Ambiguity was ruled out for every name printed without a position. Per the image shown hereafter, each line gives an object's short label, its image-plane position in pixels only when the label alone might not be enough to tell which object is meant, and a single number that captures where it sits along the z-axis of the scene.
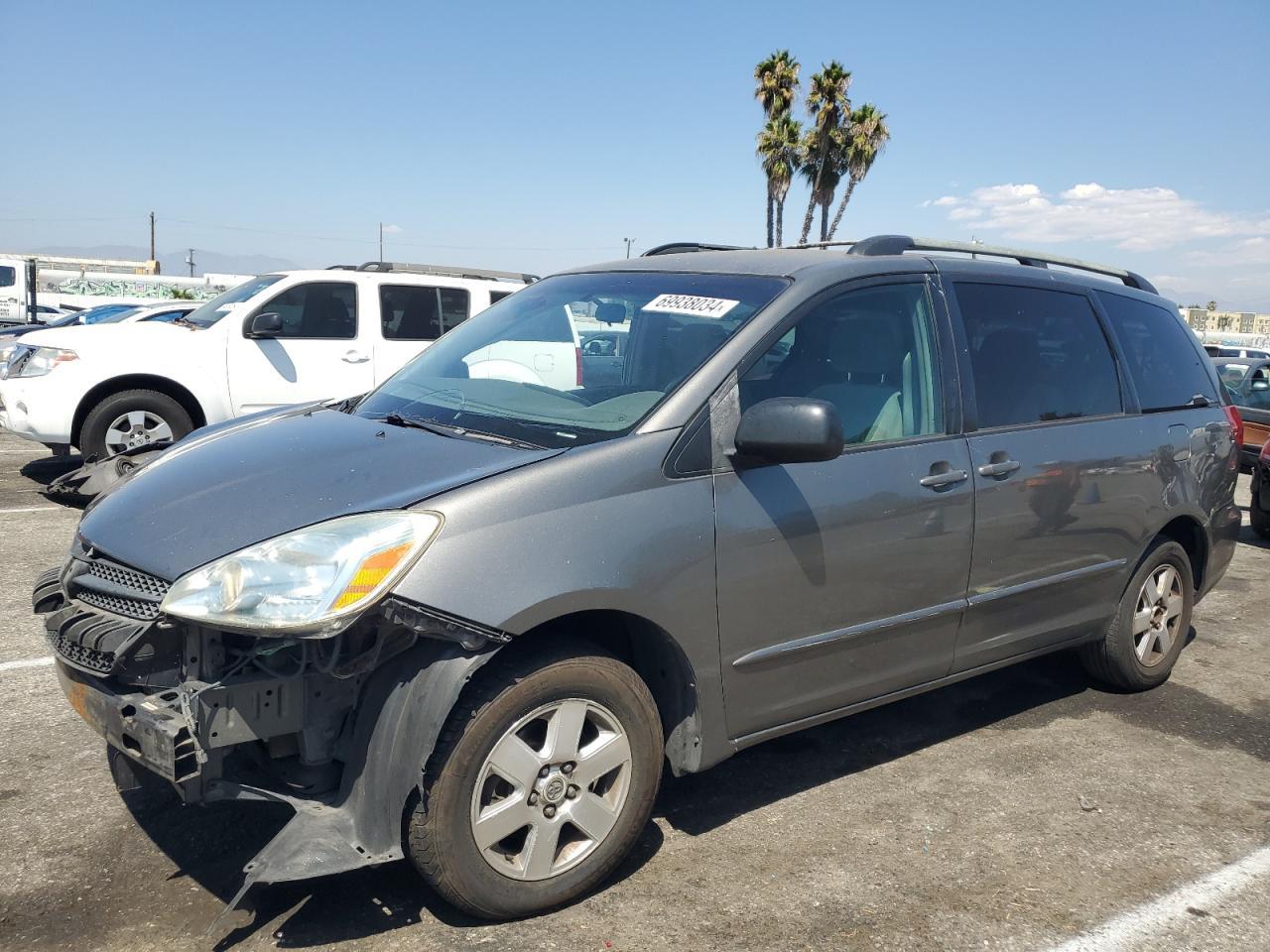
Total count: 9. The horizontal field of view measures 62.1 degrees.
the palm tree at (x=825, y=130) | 34.28
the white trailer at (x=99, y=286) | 39.31
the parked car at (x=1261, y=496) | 8.84
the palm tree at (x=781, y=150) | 35.44
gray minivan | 2.57
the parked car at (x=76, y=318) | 18.48
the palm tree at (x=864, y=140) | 34.59
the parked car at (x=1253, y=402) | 10.41
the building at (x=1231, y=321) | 64.69
